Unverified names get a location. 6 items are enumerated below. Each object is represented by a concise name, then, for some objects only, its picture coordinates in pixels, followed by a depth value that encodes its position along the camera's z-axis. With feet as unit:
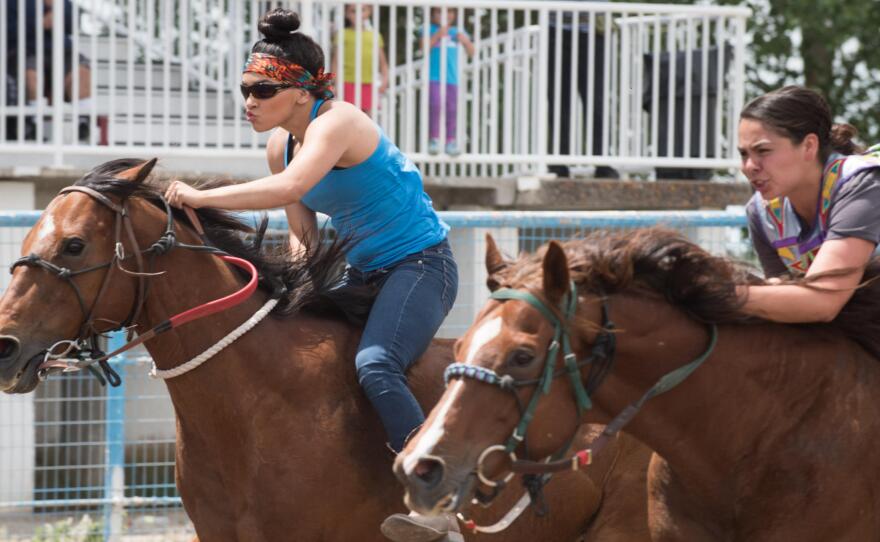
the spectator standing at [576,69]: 71.54
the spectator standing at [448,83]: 69.39
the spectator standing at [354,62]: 69.49
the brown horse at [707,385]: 23.47
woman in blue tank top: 29.54
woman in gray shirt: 25.15
